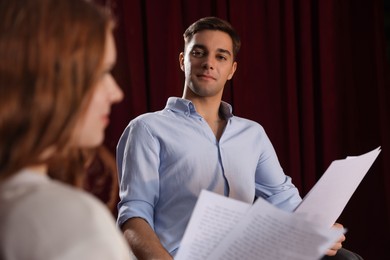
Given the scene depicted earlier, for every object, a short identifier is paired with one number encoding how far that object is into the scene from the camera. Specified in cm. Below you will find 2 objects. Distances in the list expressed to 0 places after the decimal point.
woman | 56
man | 156
